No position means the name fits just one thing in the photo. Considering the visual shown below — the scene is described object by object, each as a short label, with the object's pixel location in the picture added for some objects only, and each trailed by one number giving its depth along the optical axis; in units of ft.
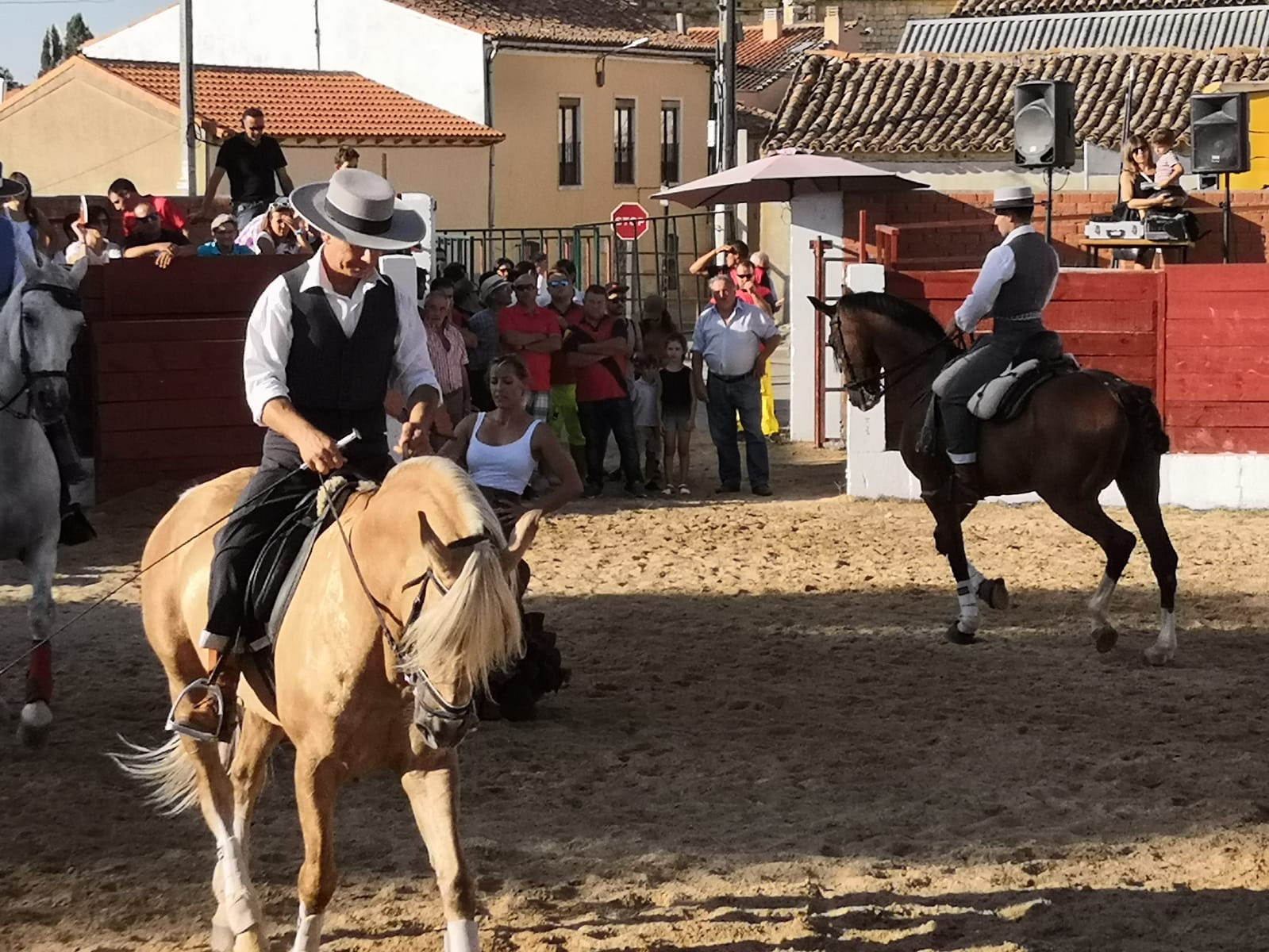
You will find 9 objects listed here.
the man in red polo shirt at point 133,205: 51.44
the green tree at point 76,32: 310.65
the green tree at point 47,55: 297.94
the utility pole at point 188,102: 94.38
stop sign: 96.07
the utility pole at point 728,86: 96.73
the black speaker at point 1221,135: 57.31
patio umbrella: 56.85
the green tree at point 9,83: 160.84
